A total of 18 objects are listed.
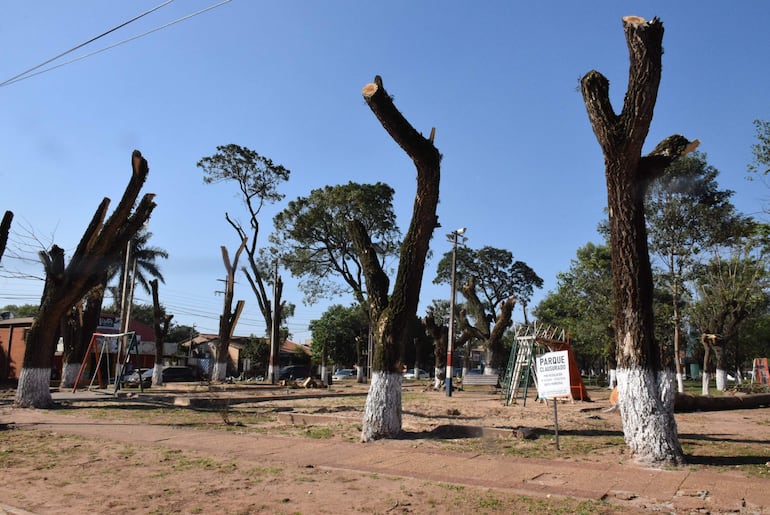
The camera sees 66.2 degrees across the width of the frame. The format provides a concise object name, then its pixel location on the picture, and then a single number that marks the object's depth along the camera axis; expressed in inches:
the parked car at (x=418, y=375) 2307.7
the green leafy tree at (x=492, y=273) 1923.0
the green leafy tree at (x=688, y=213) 1067.3
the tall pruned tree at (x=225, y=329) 1290.6
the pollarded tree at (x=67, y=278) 669.9
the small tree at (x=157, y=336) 1203.9
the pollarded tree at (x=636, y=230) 314.8
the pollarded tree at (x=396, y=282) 412.5
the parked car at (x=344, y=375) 2173.4
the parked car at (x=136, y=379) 1150.3
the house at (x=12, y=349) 1401.3
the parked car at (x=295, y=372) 1847.9
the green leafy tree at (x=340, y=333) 2573.8
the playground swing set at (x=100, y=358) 861.8
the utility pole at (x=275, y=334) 1391.5
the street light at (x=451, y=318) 985.5
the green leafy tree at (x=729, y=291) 1098.1
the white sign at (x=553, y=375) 368.8
